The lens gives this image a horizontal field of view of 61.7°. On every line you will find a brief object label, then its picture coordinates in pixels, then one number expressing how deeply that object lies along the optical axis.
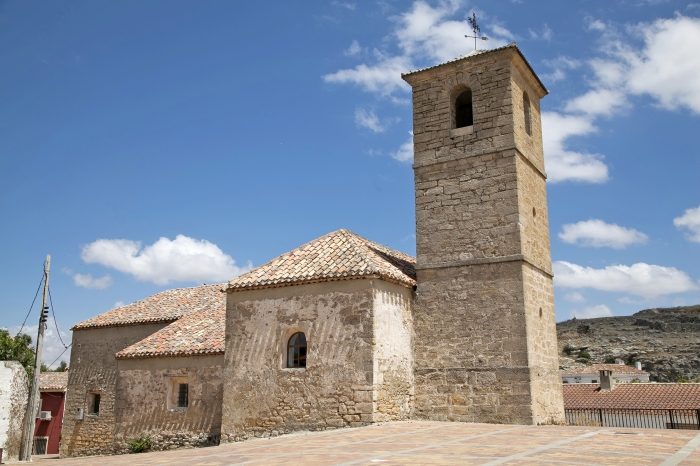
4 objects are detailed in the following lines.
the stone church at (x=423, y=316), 13.16
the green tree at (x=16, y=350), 24.00
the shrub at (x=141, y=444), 16.17
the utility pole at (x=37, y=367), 15.64
